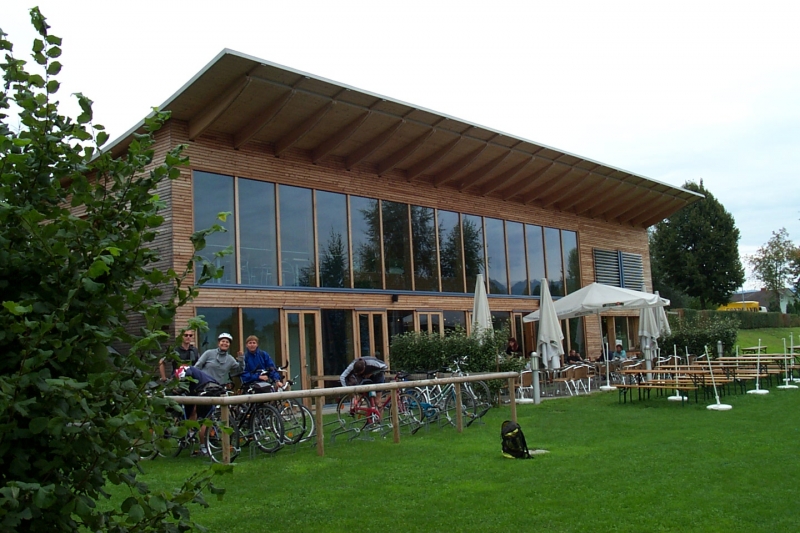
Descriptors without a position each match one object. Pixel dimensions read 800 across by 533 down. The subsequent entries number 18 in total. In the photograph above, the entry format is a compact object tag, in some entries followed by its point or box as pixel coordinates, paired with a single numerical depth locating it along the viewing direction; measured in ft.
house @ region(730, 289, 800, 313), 215.31
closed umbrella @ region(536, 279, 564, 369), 52.60
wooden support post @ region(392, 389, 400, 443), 31.78
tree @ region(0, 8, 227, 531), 6.28
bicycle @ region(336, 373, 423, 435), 34.51
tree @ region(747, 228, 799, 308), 187.52
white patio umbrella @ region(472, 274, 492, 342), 51.42
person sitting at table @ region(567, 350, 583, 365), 66.69
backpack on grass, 26.37
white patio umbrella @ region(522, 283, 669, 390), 56.18
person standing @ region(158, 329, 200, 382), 36.38
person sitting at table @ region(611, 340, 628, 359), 67.87
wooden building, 50.21
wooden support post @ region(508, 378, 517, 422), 36.40
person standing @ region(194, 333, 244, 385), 33.04
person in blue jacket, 35.09
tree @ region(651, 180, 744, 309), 156.35
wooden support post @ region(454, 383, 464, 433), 34.99
